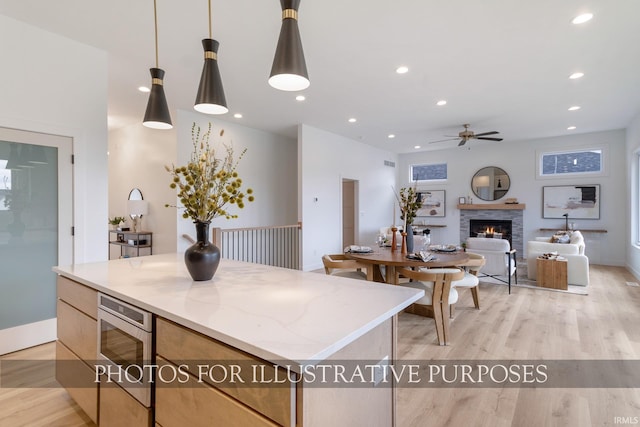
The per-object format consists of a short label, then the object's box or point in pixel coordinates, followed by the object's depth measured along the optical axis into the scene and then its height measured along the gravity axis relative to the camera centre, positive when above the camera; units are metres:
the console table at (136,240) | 5.82 -0.53
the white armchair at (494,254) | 5.01 -0.69
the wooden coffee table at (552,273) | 4.84 -0.97
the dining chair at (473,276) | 3.42 -0.75
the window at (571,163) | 7.25 +1.17
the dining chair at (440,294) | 2.95 -0.79
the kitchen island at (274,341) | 0.91 -0.41
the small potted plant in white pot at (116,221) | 6.43 -0.17
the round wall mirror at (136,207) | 5.81 +0.10
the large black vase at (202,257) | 1.67 -0.24
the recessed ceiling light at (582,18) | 2.72 +1.70
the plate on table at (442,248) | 3.93 -0.46
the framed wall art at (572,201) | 7.21 +0.24
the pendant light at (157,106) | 2.06 +0.71
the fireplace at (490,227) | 8.13 -0.42
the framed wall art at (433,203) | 9.23 +0.26
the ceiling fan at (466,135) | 6.14 +1.51
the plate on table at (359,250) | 3.73 -0.46
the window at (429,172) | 9.34 +1.21
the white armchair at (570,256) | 5.04 -0.74
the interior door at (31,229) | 2.85 -0.16
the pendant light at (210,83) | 1.74 +0.72
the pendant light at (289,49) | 1.37 +0.72
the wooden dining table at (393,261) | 3.17 -0.51
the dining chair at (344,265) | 3.37 -0.57
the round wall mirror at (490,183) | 8.34 +0.77
